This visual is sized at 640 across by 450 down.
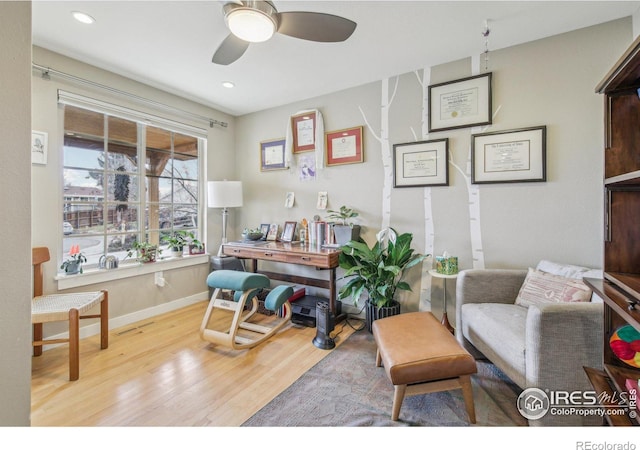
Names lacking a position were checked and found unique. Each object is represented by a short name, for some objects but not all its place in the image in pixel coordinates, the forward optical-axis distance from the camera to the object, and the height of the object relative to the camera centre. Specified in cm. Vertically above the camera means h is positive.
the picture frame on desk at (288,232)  327 -8
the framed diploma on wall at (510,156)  212 +55
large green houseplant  240 -40
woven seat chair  185 -57
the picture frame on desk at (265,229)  345 -4
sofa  133 -58
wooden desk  258 -30
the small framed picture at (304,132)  317 +110
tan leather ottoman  142 -73
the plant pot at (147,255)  290 -30
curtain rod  220 +128
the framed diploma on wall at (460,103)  231 +106
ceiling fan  143 +113
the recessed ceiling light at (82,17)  182 +140
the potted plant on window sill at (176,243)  320 -20
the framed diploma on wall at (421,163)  249 +58
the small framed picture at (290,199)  334 +32
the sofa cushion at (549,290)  166 -42
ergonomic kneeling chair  224 -69
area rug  148 -104
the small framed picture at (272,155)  341 +89
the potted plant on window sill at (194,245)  337 -23
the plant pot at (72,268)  238 -36
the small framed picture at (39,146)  216 +63
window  250 +47
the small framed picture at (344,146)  289 +85
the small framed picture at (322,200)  312 +29
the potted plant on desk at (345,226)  273 -1
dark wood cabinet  99 +7
